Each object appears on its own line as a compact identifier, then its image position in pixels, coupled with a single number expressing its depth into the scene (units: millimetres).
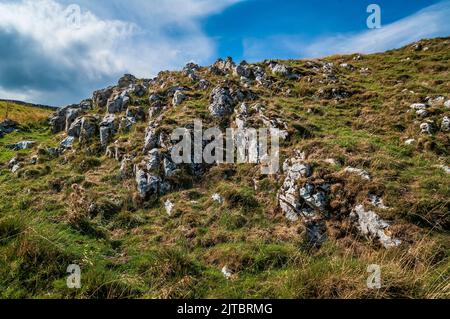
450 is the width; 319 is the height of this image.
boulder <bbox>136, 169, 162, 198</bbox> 18141
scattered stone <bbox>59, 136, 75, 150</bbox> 27247
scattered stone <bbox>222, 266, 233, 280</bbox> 10347
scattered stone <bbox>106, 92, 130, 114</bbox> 31188
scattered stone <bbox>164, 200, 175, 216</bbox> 16438
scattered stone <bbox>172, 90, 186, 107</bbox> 28750
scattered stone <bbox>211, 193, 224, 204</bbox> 16578
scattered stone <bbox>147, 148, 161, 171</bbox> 19453
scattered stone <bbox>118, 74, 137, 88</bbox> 38406
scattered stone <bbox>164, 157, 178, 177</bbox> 19156
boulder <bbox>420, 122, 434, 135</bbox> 19547
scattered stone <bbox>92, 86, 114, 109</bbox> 34844
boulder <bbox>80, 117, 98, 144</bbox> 27011
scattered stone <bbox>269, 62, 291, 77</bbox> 33938
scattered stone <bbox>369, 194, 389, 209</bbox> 12968
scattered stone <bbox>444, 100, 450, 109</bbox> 22328
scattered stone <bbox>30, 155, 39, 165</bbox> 24175
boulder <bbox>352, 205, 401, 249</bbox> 11695
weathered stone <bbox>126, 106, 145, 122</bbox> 28266
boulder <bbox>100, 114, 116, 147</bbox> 26367
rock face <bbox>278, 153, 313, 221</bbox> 14516
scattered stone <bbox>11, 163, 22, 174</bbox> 23378
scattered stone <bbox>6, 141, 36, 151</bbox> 29266
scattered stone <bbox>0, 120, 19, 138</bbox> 34303
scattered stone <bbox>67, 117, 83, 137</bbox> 28500
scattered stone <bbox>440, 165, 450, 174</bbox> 15290
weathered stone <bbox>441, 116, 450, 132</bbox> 19677
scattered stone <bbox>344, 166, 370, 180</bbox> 14641
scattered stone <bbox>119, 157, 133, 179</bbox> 20281
